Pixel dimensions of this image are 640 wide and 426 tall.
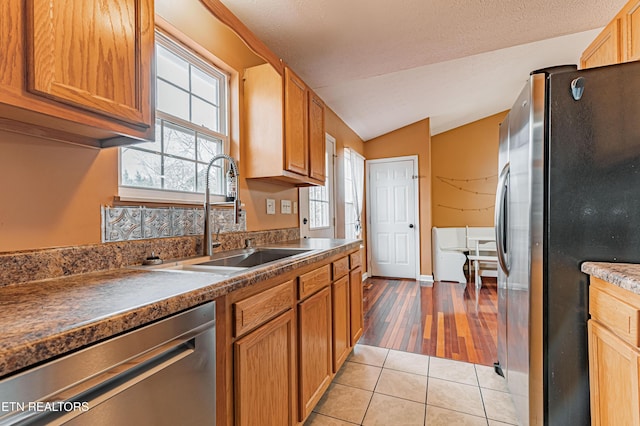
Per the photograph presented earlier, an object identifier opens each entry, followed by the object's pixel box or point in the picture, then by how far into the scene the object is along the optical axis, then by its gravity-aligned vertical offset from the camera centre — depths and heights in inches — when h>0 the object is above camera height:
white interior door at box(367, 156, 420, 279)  194.1 -3.4
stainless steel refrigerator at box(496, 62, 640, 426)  45.6 +0.8
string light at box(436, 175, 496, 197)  211.9 +22.0
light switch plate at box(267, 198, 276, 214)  88.5 +2.0
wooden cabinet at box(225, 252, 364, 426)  37.7 -22.1
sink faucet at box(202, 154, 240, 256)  58.3 -0.5
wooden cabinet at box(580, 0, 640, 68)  62.3 +40.8
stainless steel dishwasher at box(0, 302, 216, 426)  19.3 -14.0
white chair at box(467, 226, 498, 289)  189.9 -22.8
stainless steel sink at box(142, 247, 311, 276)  45.4 -9.5
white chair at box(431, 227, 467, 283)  183.5 -30.3
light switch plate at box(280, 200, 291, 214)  95.8 +2.1
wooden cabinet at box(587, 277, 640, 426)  35.5 -19.4
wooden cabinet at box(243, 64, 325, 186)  75.4 +23.9
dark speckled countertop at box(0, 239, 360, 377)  19.5 -8.5
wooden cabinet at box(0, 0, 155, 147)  28.3 +16.1
